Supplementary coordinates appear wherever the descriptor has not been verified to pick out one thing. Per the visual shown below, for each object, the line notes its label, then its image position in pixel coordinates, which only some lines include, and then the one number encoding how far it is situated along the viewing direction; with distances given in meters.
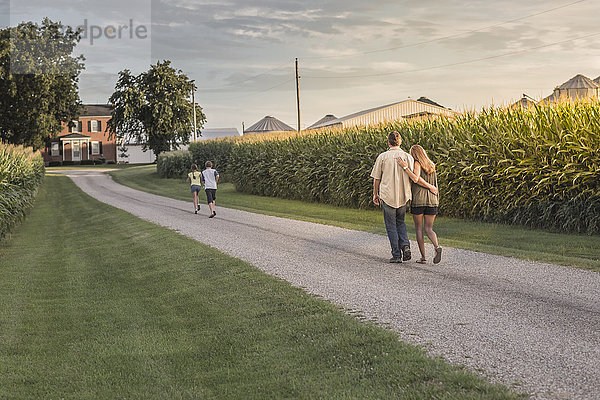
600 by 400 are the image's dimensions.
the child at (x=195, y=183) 20.84
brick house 84.44
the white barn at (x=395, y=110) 55.12
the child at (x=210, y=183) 19.39
